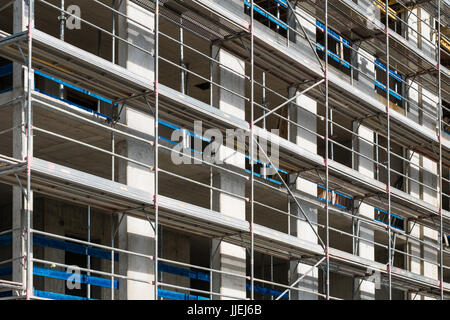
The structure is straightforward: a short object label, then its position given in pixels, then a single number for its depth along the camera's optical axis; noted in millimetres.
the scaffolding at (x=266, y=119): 17922
